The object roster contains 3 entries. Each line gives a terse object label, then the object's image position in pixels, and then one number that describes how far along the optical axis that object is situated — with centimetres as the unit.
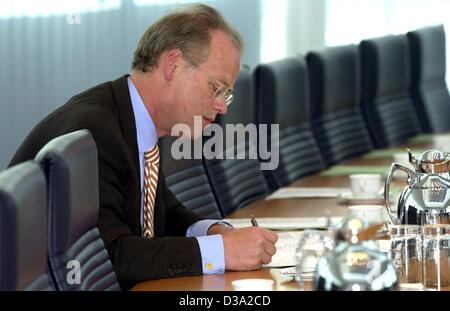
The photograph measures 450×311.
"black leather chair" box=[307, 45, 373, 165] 605
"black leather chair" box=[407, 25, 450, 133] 770
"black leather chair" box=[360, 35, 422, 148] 689
